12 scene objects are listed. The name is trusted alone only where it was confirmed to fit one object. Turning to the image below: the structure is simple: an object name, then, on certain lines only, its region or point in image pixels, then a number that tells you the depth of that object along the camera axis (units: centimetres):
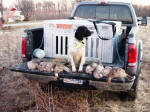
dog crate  372
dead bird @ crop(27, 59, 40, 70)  368
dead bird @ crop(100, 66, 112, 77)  332
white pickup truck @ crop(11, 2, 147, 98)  338
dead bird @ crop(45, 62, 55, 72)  359
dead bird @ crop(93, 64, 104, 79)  331
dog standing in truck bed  345
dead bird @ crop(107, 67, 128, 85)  324
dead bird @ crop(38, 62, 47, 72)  362
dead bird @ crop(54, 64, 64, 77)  352
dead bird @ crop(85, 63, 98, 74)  345
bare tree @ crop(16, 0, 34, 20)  3294
